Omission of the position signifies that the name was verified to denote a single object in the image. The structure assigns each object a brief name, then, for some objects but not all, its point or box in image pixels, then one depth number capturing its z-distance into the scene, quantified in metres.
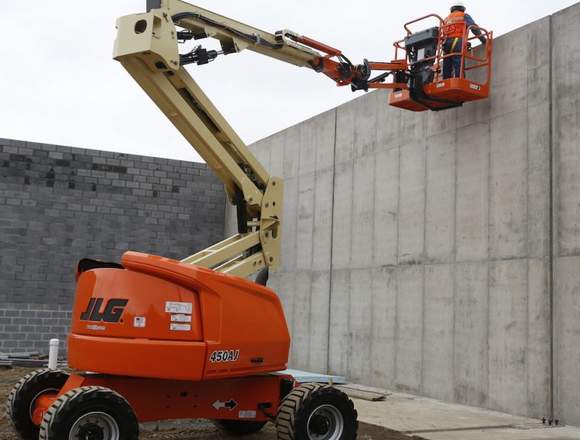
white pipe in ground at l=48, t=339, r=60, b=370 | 11.93
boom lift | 6.55
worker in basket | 10.52
